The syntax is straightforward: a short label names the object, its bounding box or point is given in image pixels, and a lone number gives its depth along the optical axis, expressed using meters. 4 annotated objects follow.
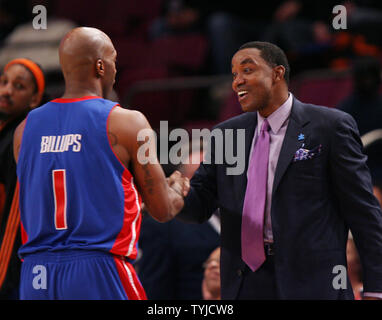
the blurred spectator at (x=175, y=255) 8.90
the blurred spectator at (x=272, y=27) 14.34
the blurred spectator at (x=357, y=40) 13.24
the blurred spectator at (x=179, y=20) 15.80
